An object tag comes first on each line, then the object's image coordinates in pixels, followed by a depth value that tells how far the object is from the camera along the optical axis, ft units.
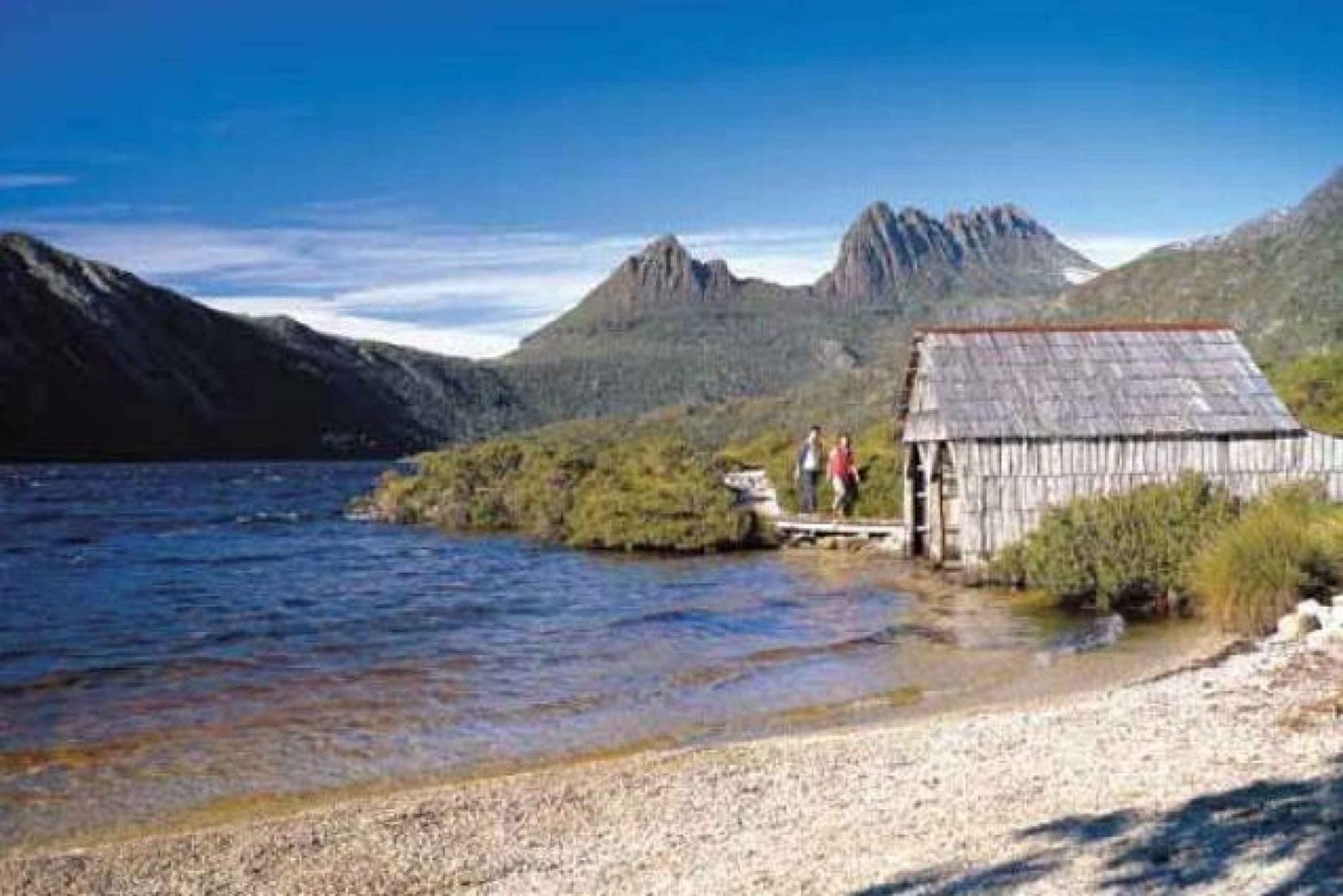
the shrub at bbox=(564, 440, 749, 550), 105.60
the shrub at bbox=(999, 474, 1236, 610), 65.26
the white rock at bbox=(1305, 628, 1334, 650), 44.59
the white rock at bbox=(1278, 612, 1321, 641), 48.57
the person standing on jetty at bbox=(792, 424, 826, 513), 110.77
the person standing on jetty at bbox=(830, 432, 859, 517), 106.63
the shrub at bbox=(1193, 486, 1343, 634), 54.19
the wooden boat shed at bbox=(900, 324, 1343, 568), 78.02
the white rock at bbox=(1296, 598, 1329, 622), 49.16
